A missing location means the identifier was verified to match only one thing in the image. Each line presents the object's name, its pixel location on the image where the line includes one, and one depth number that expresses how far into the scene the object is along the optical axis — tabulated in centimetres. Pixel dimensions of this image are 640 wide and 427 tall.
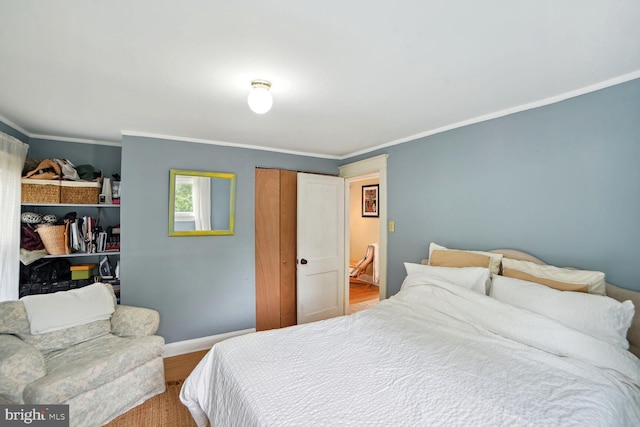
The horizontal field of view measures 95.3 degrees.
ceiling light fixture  173
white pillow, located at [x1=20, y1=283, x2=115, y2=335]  219
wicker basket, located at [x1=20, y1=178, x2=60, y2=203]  267
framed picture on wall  615
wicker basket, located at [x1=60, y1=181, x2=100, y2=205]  285
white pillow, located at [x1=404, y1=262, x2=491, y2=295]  206
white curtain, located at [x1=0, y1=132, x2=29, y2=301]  240
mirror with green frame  311
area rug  203
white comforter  114
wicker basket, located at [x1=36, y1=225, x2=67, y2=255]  276
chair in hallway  583
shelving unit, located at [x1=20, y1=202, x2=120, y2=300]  293
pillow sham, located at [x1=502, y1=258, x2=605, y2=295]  168
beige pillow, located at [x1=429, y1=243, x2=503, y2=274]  219
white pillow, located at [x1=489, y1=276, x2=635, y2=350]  147
